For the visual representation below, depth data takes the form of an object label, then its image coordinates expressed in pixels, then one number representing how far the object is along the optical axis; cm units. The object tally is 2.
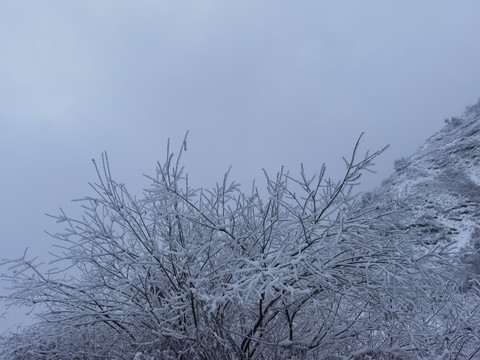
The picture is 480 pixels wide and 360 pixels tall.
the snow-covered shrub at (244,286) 340
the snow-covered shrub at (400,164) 2671
